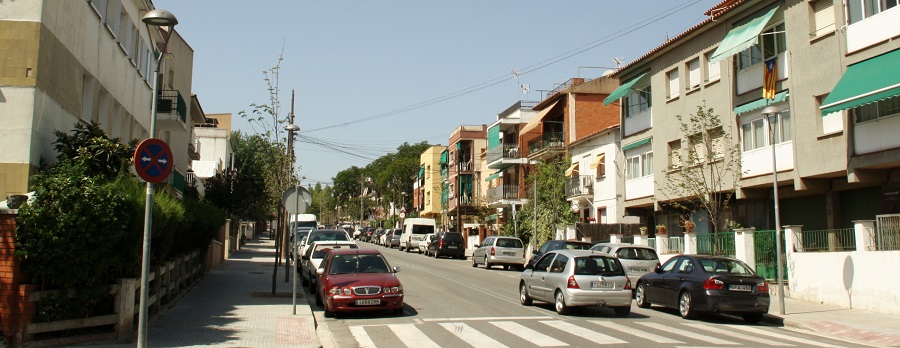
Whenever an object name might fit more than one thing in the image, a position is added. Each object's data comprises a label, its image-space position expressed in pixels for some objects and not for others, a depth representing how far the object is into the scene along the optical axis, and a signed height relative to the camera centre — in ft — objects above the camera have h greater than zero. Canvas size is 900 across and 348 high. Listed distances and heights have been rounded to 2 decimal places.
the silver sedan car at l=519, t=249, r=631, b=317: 52.85 -2.72
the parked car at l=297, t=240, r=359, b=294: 73.41 -1.64
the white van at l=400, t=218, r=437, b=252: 178.19 +3.05
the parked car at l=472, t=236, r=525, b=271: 114.83 -1.33
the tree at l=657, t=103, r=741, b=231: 79.36 +9.26
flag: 73.61 +16.39
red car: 51.70 -2.91
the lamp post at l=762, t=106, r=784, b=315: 56.03 +1.63
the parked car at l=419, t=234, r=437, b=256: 162.81 -0.08
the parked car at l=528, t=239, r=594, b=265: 88.48 -0.12
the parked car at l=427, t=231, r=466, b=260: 149.89 -0.45
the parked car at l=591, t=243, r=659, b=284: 73.31 -1.35
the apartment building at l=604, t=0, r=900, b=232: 64.90 +14.64
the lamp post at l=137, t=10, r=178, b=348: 33.32 +1.18
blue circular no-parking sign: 32.35 +3.55
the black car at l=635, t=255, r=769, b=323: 51.88 -3.05
